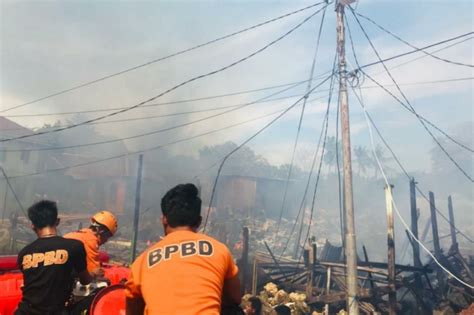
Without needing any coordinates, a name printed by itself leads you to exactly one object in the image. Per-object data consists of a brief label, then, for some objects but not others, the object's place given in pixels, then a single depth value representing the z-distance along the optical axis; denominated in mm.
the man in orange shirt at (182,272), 2035
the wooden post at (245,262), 13398
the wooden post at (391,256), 10547
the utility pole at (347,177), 9023
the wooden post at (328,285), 11823
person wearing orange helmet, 4250
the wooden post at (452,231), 15922
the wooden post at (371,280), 11955
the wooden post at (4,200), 30945
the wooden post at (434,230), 14953
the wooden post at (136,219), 16641
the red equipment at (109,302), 3133
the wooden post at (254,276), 13205
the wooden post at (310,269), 12399
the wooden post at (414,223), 14135
